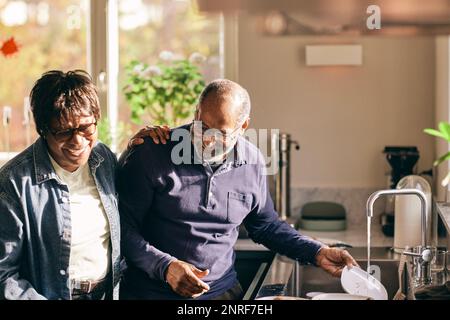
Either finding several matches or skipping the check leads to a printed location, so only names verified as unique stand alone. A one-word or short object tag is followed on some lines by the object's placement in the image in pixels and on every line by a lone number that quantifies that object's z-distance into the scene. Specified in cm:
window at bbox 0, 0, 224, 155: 384
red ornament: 381
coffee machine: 350
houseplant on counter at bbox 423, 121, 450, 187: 213
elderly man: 254
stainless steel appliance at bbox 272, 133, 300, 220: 361
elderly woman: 221
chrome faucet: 264
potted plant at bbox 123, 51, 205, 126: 373
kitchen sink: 297
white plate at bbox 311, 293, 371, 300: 235
